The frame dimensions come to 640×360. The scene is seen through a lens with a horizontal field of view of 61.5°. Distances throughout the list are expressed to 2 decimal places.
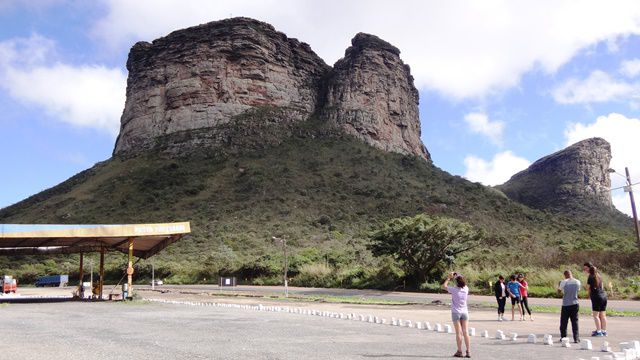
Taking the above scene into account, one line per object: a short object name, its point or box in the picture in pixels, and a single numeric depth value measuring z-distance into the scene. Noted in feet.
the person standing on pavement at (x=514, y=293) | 53.72
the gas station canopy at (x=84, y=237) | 75.46
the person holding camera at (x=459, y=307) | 30.35
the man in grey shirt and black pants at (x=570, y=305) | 36.60
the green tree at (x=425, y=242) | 106.83
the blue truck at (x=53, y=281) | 160.15
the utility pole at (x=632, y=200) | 65.21
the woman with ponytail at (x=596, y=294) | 37.88
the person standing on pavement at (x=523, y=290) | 53.38
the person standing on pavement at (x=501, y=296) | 53.62
